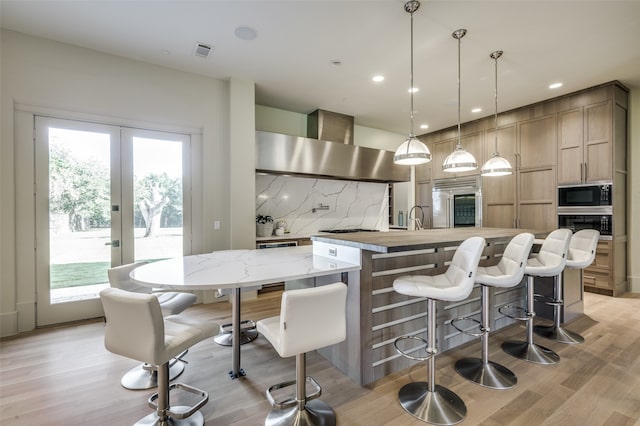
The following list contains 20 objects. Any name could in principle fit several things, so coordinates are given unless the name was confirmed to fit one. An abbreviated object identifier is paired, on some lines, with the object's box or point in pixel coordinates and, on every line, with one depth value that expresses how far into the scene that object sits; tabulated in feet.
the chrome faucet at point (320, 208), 17.21
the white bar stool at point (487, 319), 6.74
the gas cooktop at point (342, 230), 17.22
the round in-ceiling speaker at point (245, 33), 9.07
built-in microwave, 12.97
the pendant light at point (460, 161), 9.69
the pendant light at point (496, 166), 10.71
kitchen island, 6.57
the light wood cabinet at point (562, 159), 13.08
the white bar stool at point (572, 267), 9.07
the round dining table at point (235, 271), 5.27
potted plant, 14.84
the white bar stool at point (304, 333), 4.74
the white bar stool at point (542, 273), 7.88
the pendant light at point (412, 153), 8.38
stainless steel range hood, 13.84
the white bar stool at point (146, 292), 6.76
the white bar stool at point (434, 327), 5.70
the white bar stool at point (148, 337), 4.57
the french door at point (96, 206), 9.99
